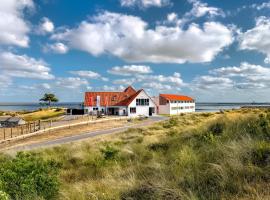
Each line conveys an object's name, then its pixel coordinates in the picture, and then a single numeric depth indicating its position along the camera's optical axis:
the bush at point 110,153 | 11.52
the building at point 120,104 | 73.34
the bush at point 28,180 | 6.35
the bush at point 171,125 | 34.29
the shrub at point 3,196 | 4.47
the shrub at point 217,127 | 12.35
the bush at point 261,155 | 6.01
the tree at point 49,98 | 121.82
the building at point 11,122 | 55.03
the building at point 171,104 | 85.38
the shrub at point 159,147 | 12.15
